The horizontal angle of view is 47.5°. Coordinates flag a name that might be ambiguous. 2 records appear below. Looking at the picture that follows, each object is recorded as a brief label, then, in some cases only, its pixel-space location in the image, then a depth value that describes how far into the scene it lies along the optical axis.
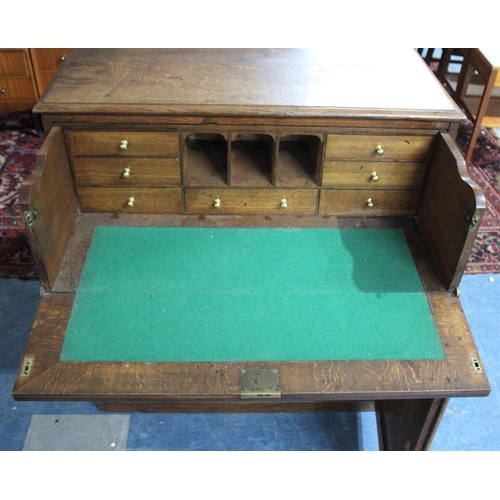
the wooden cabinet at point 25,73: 3.73
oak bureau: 1.70
